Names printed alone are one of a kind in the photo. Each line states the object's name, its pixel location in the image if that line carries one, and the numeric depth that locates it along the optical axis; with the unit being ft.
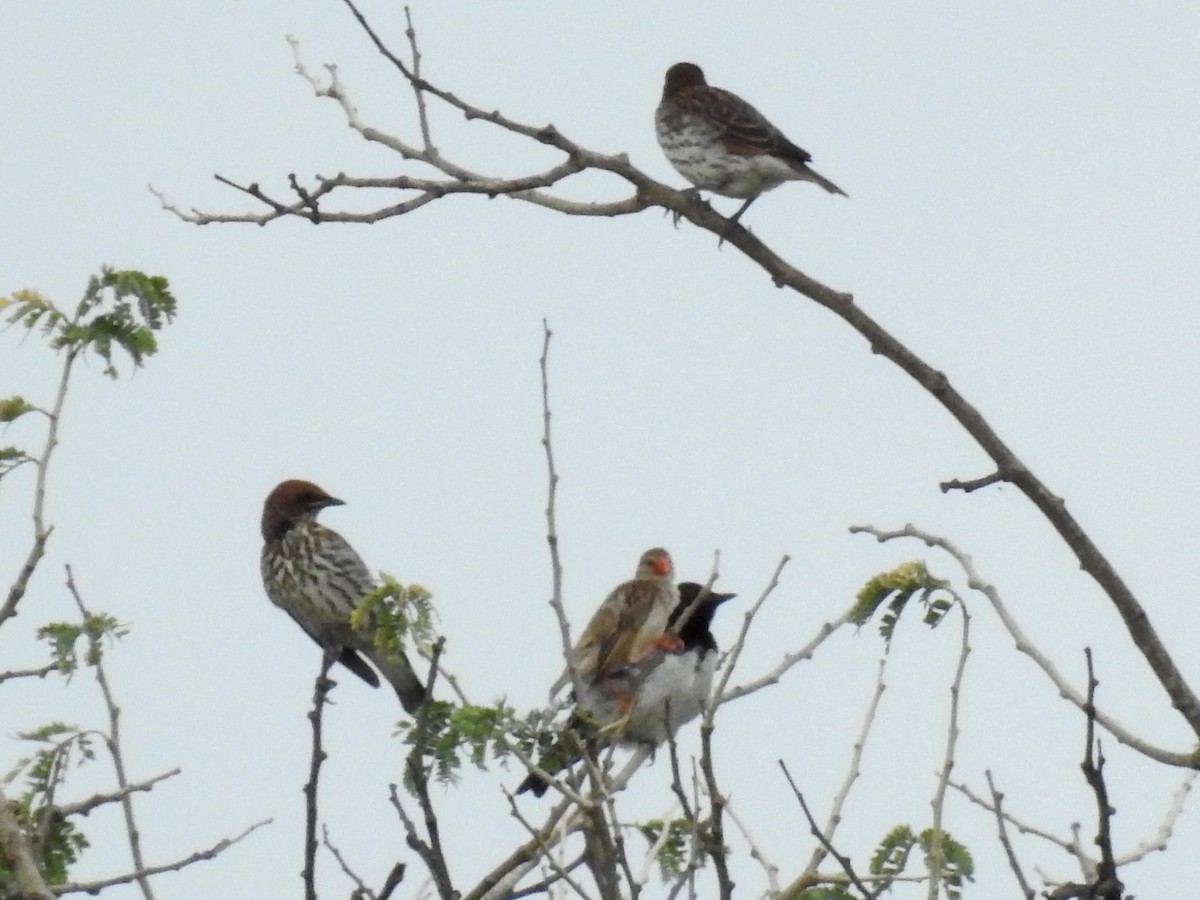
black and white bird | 54.49
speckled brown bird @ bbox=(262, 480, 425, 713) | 59.57
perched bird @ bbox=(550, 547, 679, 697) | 55.67
